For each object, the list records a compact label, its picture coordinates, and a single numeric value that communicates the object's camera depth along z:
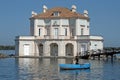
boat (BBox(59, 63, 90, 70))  59.25
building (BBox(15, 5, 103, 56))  98.69
